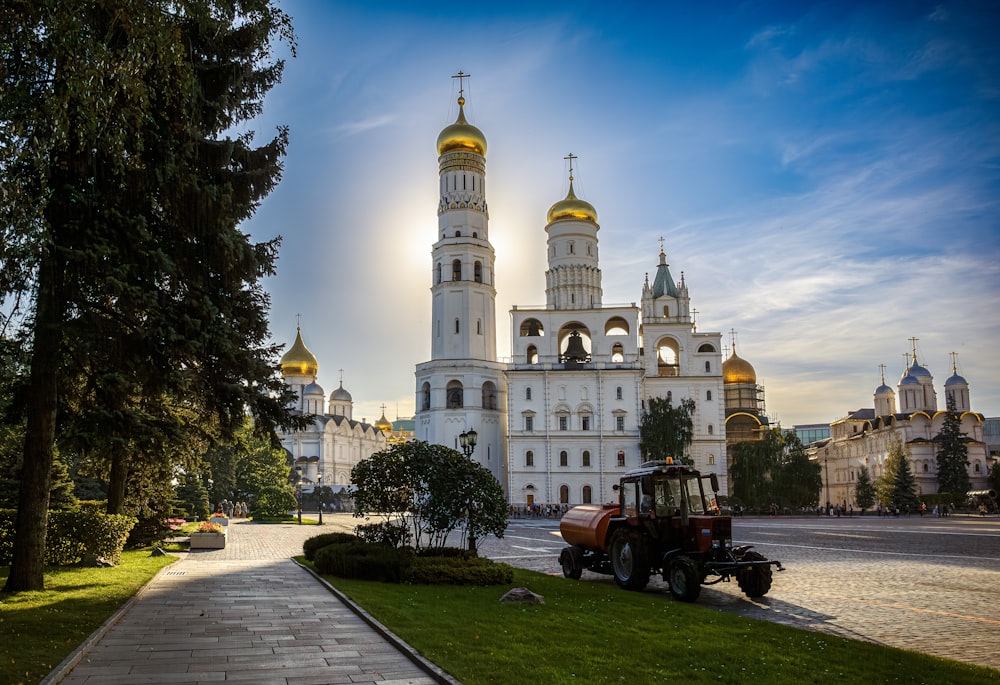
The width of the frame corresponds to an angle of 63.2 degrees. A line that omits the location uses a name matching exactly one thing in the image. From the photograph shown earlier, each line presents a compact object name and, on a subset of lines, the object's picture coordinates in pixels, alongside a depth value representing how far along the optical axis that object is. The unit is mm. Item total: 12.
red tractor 13773
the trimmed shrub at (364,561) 15953
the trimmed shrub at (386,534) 17906
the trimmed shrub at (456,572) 15281
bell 68750
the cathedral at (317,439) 93312
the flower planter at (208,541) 26812
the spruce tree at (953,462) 70500
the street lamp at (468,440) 20750
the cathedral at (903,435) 77562
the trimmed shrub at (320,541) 19719
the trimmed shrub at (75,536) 17250
